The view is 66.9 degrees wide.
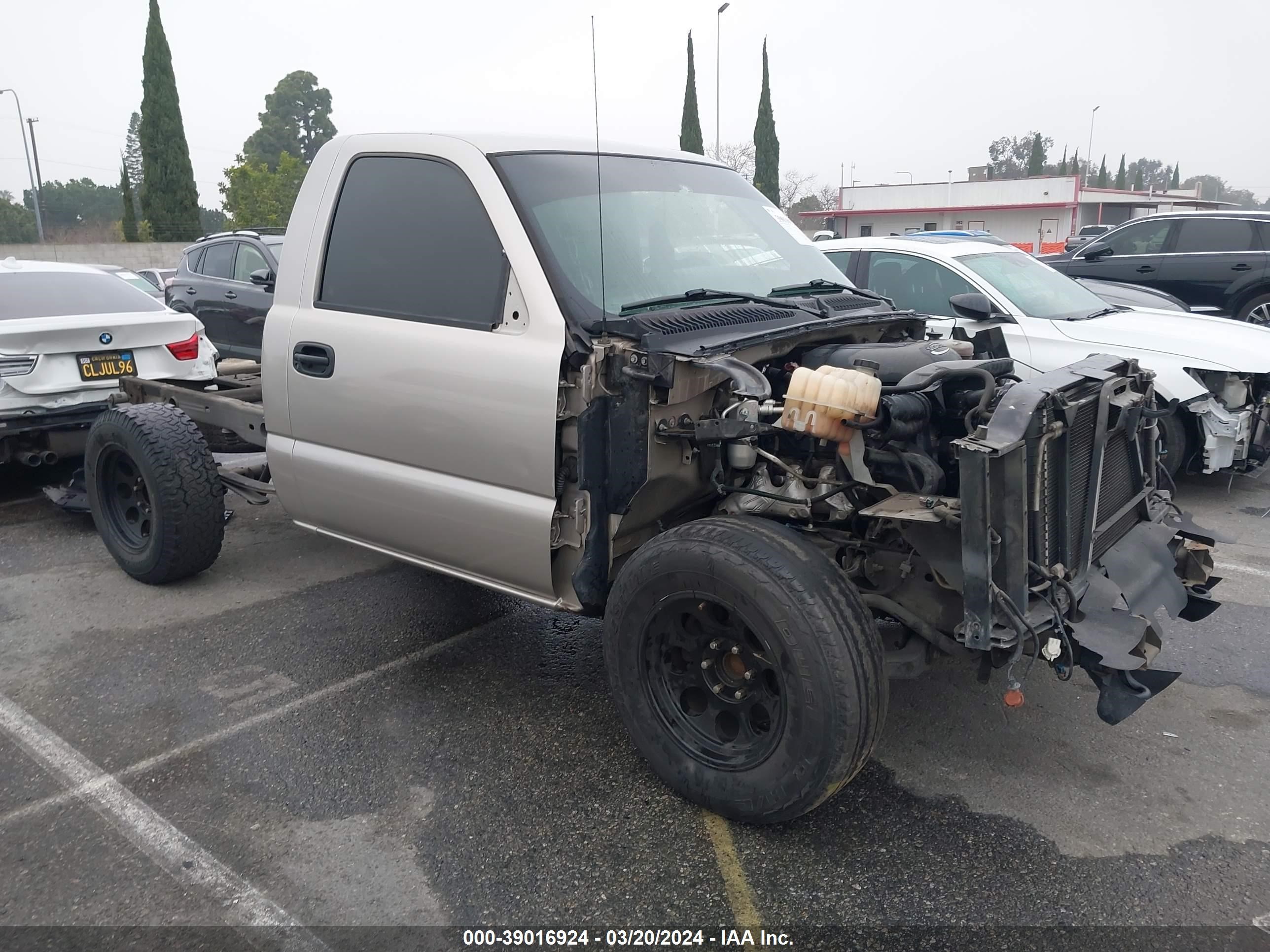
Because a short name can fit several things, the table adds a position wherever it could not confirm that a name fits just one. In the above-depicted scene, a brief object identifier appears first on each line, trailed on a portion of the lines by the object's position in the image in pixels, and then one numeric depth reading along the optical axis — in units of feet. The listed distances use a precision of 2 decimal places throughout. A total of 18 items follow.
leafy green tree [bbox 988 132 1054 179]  333.62
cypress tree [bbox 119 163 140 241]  121.70
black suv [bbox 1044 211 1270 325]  34.68
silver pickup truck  9.07
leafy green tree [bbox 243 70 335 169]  224.53
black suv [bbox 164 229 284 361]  35.19
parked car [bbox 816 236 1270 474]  20.68
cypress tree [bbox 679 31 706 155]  109.40
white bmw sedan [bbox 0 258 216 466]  19.13
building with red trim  147.84
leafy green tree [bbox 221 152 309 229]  109.91
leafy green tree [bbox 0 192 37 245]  183.21
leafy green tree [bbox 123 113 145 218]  234.99
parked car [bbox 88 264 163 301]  49.29
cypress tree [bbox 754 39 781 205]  142.10
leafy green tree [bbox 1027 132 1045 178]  255.29
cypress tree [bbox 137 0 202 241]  112.27
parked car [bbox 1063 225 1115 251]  76.43
